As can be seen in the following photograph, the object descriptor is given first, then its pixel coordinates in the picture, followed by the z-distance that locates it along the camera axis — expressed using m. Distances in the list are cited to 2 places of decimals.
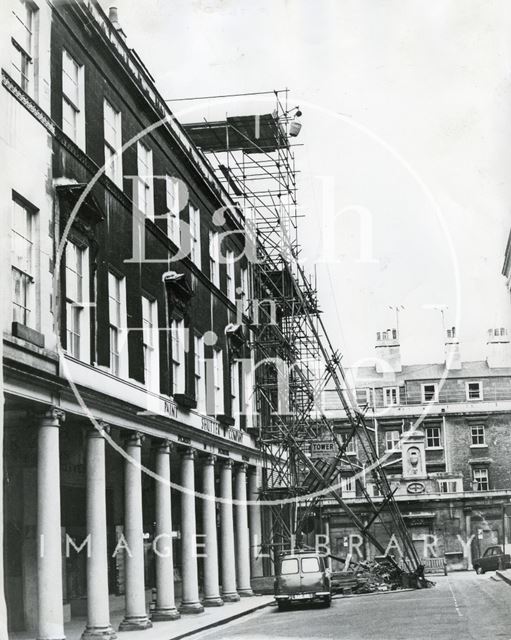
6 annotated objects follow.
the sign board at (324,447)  39.97
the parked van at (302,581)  29.14
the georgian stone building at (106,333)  17.72
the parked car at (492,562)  51.44
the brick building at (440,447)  61.50
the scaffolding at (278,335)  37.88
